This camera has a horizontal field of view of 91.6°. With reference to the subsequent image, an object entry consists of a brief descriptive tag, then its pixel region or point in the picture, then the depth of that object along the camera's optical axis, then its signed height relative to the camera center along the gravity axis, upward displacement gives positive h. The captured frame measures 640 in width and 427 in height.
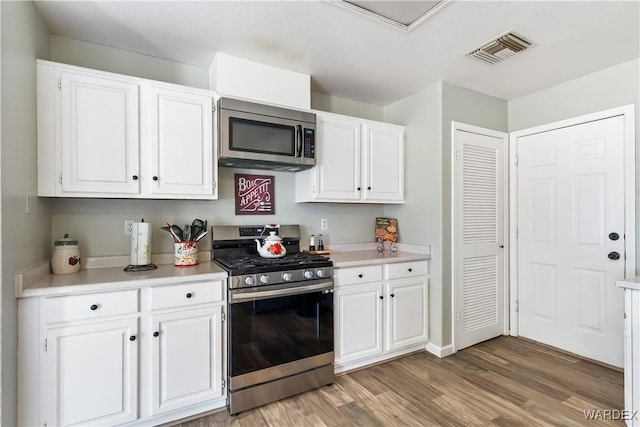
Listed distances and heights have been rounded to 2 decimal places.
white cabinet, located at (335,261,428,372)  2.48 -0.84
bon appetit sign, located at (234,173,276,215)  2.66 +0.17
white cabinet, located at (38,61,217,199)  1.83 +0.49
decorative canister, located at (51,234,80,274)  1.91 -0.27
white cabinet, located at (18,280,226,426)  1.58 -0.80
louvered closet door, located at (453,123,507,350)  2.95 -0.21
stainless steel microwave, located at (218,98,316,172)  2.24 +0.59
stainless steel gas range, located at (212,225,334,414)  2.00 -0.77
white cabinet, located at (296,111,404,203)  2.71 +0.46
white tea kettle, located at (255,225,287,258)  2.39 -0.27
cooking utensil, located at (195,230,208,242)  2.28 -0.17
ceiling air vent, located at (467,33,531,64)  2.15 +1.20
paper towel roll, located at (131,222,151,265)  2.11 -0.21
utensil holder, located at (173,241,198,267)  2.20 -0.29
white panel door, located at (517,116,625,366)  2.60 -0.23
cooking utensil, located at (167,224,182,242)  2.19 -0.13
